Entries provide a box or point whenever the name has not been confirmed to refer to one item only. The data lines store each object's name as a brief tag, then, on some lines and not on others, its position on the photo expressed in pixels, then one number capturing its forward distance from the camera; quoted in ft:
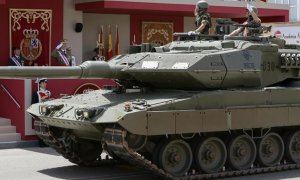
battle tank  36.68
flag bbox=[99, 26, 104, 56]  73.41
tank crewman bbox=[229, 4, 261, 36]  44.54
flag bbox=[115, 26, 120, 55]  74.69
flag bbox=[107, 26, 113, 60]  74.28
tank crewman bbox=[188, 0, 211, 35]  45.38
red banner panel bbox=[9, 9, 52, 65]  65.62
